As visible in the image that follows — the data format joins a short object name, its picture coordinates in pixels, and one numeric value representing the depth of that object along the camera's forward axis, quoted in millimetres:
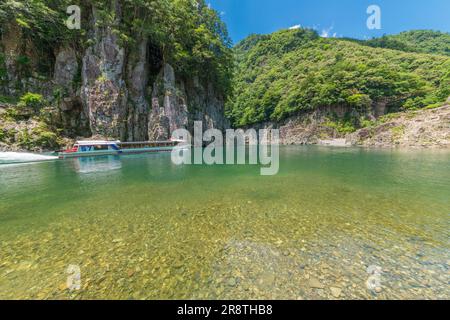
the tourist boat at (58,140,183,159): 27386
